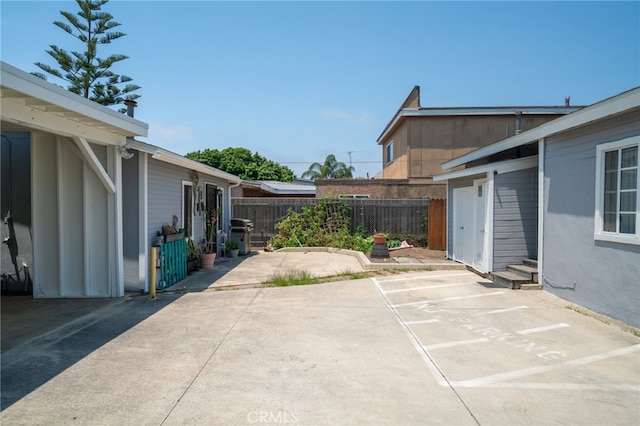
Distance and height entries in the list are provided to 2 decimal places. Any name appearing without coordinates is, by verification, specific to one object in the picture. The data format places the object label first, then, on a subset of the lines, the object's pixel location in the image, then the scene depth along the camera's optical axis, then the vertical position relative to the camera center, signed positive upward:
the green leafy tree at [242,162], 39.75 +4.16
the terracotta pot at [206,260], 10.33 -1.52
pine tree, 17.70 +6.65
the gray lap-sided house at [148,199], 7.33 +0.06
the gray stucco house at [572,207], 5.49 -0.06
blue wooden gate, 7.72 -1.26
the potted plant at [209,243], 10.34 -1.19
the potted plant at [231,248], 12.39 -1.45
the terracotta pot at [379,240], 11.38 -1.06
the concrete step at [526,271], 7.82 -1.38
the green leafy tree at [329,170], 32.28 +2.79
